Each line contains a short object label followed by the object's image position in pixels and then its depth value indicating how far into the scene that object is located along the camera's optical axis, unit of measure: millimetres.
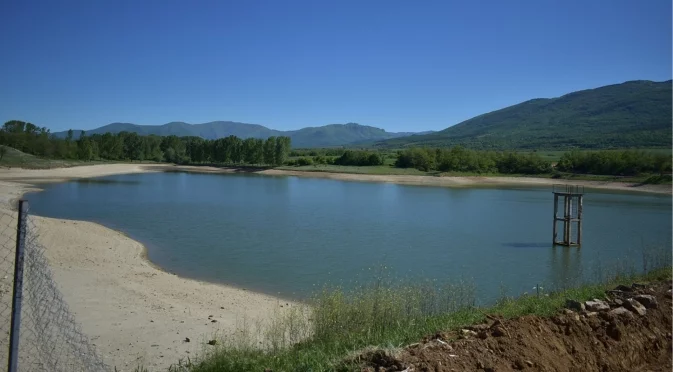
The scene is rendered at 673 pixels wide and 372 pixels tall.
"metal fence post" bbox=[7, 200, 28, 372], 4523
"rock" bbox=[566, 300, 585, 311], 6945
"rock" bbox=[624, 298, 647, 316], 6796
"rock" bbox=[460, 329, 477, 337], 5798
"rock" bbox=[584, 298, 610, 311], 6934
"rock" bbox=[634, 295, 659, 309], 7016
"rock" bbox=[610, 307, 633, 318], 6623
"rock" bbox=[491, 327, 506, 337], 5704
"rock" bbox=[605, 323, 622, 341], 6275
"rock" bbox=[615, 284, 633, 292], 8319
